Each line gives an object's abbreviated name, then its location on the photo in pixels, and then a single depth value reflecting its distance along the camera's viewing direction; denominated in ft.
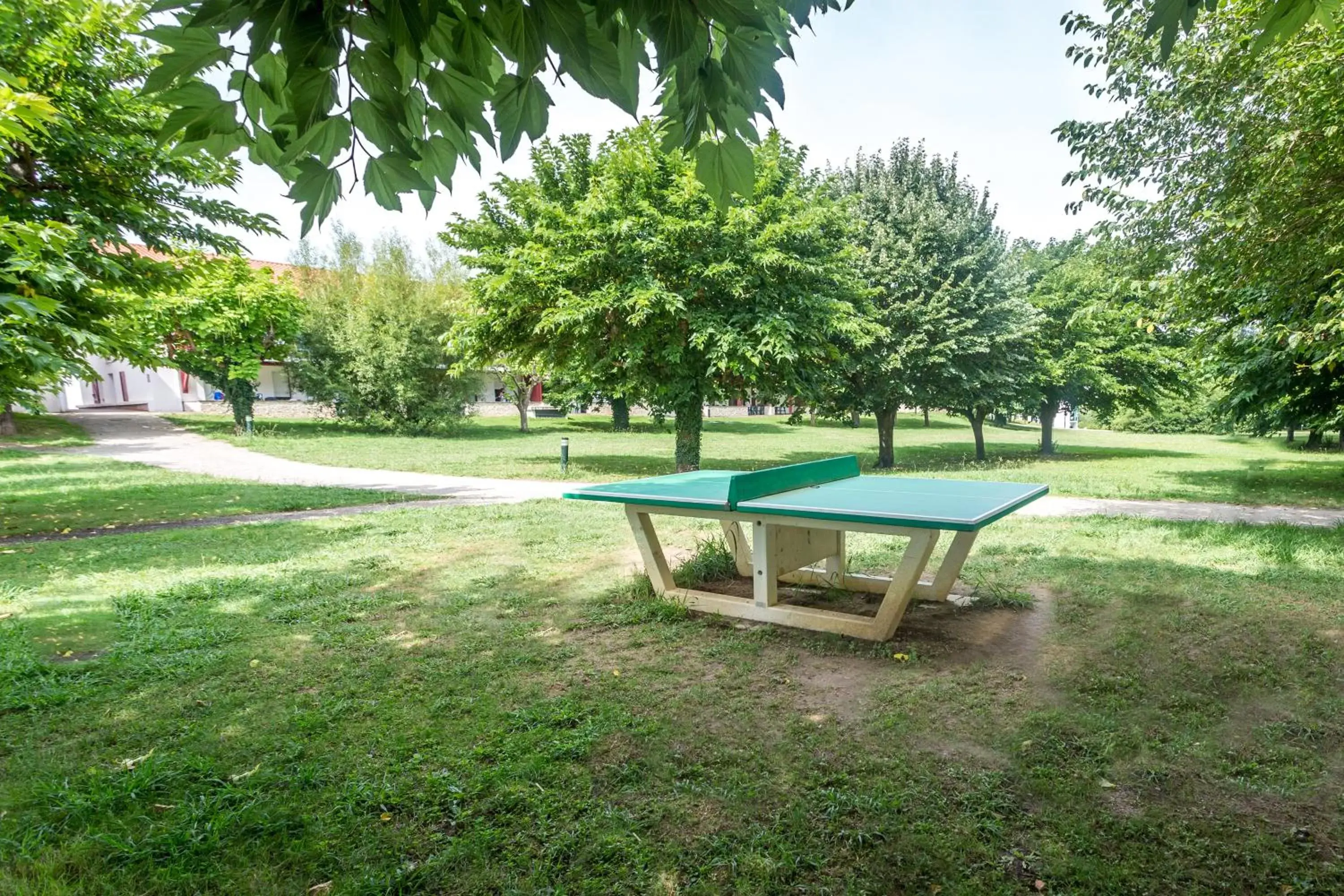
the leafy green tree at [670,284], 40.14
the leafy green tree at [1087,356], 62.44
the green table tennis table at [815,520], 13.91
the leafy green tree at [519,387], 97.91
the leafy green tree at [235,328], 76.02
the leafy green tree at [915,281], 53.01
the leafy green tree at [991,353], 53.16
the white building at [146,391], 119.96
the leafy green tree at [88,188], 20.92
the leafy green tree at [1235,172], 21.36
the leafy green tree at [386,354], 89.66
